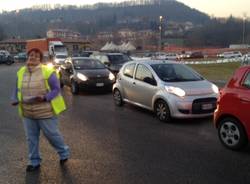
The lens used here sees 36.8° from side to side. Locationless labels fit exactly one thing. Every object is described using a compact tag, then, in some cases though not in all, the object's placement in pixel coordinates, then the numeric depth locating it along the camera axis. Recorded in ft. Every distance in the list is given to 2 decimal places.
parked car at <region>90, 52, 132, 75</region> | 73.61
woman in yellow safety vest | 17.44
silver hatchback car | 28.91
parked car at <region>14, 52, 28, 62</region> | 208.54
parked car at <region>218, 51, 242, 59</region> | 190.49
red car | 20.32
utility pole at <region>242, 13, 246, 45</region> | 327.59
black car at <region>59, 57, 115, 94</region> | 49.83
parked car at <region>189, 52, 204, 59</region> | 214.20
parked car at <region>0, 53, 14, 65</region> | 158.92
